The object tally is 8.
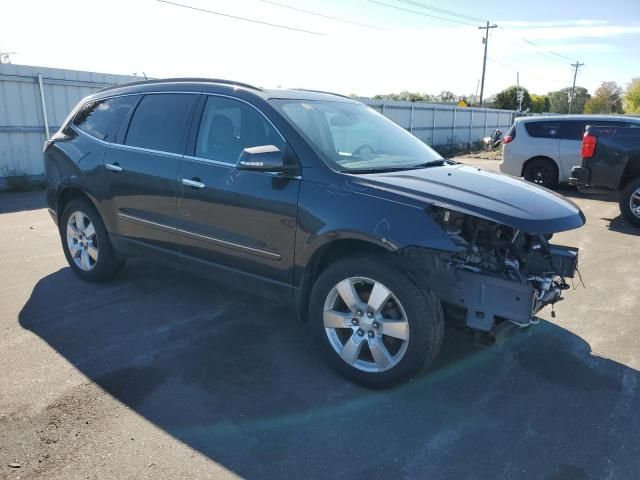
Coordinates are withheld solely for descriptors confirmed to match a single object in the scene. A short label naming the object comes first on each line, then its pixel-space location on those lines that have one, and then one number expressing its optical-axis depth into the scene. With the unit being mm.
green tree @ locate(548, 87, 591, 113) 90000
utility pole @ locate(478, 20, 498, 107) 47272
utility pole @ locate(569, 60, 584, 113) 81906
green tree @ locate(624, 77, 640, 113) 68938
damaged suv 3082
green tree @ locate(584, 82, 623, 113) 77938
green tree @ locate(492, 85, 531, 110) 51000
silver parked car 11203
